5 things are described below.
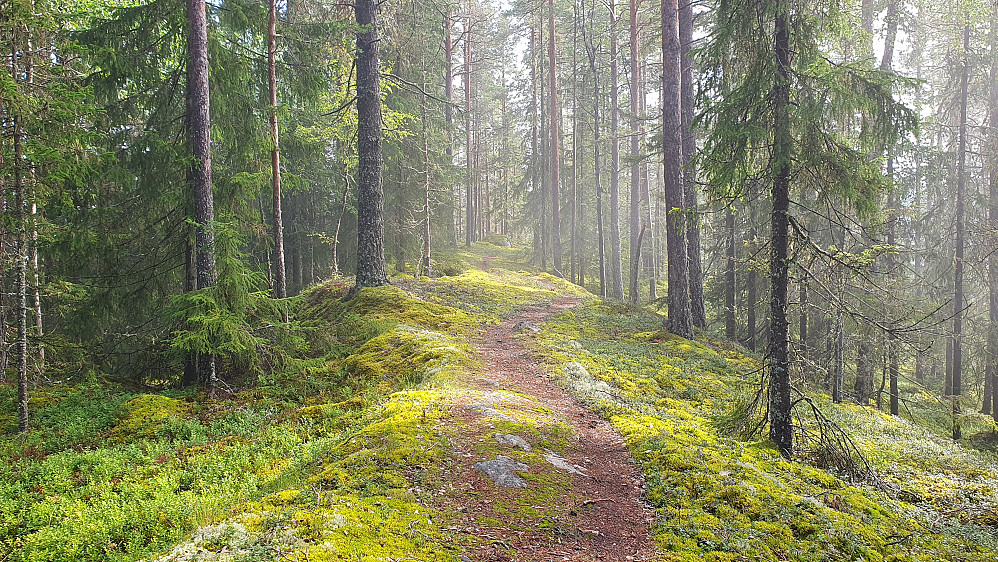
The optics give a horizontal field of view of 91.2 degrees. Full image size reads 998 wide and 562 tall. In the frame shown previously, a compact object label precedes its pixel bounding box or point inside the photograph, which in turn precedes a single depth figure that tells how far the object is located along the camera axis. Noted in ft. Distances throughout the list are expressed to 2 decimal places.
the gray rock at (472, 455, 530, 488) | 16.75
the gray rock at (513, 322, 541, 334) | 44.42
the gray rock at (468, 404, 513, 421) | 22.24
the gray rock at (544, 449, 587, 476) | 18.67
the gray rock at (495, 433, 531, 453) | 19.63
